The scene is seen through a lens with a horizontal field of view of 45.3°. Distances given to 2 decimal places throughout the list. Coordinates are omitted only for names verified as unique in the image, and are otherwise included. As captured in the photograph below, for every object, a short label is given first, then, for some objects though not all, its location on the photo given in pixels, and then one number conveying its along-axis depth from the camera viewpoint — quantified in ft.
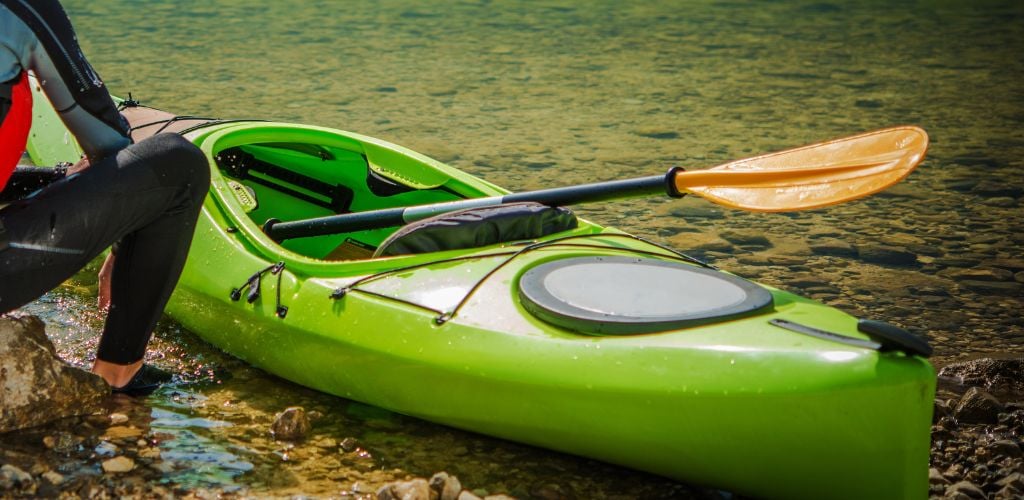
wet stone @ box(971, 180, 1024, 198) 18.44
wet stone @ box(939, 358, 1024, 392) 11.63
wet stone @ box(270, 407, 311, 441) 10.32
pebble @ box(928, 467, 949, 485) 9.77
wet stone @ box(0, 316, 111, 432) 9.89
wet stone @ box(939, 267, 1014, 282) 14.80
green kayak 8.72
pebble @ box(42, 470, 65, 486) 9.07
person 9.02
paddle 10.50
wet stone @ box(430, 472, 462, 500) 9.16
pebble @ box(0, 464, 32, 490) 8.84
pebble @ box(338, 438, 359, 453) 10.24
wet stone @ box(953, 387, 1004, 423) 10.74
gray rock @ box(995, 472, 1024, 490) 9.46
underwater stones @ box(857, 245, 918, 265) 15.46
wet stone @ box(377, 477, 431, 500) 8.95
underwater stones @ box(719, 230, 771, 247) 16.19
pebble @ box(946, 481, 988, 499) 9.47
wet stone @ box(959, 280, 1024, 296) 14.32
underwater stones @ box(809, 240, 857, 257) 15.75
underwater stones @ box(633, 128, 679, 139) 22.13
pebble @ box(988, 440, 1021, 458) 10.11
